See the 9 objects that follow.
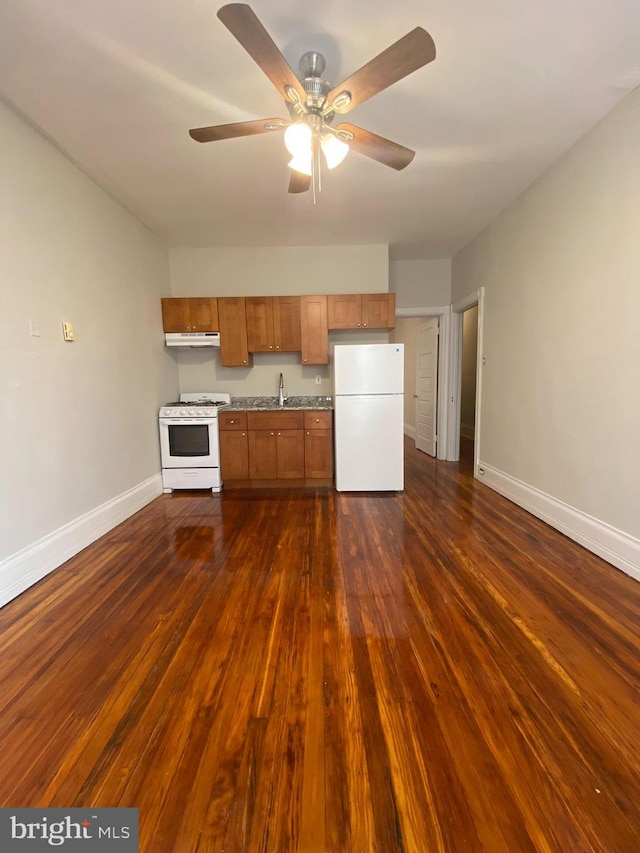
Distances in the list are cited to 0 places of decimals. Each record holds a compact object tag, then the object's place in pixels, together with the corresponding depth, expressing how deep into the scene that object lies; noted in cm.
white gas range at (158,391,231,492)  377
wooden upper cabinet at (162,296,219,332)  398
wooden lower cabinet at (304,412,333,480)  382
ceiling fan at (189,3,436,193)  131
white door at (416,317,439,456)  494
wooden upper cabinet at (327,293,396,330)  399
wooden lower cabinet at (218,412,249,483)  384
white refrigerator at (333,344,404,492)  356
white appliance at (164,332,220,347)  399
